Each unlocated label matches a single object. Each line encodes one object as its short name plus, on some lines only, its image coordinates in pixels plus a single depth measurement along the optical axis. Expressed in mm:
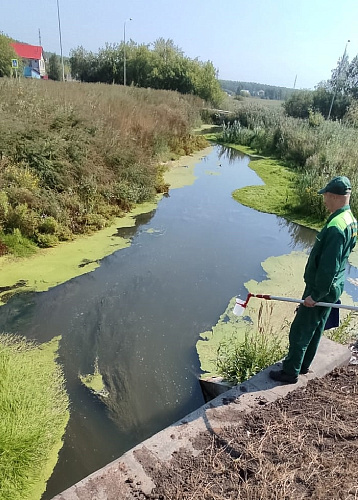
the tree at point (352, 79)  26288
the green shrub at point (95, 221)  6812
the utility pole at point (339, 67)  27516
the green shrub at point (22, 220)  5809
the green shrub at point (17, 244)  5629
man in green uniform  2525
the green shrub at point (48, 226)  6086
